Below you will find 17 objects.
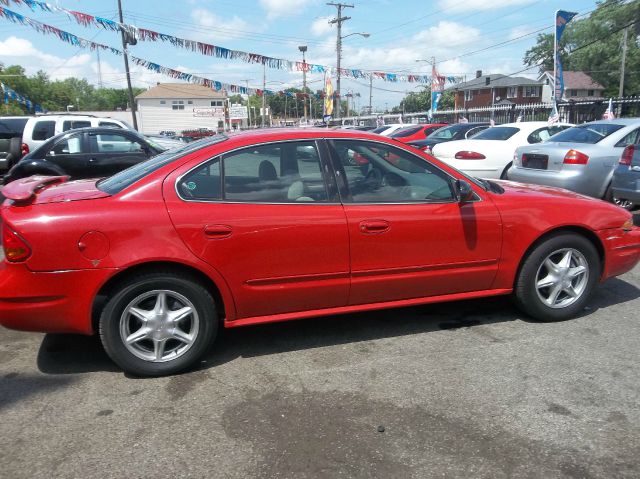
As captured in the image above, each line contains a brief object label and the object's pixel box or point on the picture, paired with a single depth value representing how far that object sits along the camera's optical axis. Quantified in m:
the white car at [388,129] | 20.69
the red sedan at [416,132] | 17.97
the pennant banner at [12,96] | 23.03
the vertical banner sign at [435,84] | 29.06
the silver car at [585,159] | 7.73
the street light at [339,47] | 36.41
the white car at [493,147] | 10.12
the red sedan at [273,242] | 3.13
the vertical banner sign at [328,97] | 31.51
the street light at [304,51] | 43.59
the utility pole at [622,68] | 46.36
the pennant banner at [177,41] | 14.41
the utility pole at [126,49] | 16.86
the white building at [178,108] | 71.12
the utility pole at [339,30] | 36.30
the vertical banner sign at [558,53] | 17.52
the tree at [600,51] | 52.80
